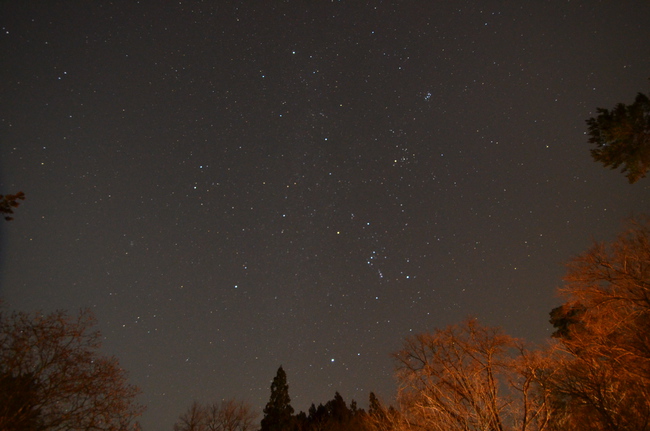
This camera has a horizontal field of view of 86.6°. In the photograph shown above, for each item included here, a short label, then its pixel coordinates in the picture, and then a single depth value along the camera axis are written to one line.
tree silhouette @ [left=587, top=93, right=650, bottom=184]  9.88
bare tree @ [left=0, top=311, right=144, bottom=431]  9.28
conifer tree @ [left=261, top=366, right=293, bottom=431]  27.25
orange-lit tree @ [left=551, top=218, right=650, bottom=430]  8.38
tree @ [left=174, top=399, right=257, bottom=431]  27.25
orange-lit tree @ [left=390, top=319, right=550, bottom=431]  9.70
